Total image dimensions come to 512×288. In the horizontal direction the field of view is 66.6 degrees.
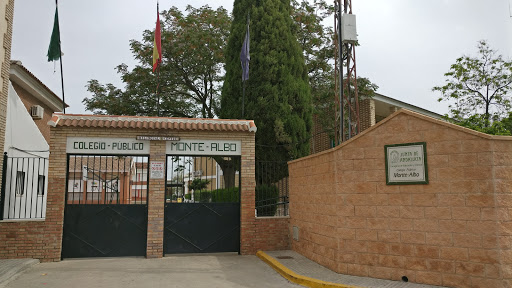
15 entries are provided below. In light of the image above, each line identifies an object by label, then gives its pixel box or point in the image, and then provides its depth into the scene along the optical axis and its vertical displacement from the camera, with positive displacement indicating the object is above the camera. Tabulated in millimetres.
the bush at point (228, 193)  13682 -251
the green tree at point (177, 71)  19250 +5790
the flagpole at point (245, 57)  13789 +4613
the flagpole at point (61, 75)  12445 +3550
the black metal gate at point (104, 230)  10414 -1159
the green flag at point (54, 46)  12509 +4501
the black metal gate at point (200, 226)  10859 -1098
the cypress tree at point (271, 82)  14844 +4200
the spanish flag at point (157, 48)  14578 +5211
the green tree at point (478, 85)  17016 +4483
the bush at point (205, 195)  12636 -274
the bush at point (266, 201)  12953 -475
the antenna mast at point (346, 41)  12469 +4767
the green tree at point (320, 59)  19031 +6349
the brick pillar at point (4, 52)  8938 +3139
